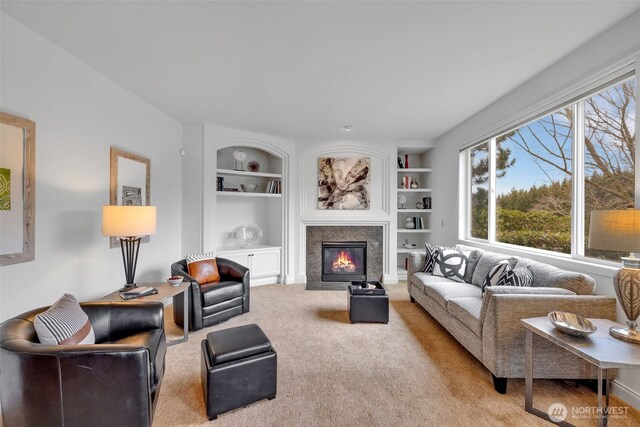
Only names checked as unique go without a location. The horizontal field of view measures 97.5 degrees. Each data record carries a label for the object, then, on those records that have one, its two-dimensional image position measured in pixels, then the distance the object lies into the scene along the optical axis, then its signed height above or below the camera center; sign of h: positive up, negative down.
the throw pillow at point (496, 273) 2.62 -0.57
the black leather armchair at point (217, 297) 3.00 -0.96
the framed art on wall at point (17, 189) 1.83 +0.15
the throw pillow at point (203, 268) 3.42 -0.70
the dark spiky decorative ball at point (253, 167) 4.97 +0.81
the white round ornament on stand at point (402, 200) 5.39 +0.25
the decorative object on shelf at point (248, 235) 4.91 -0.40
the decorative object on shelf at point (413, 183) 5.39 +0.57
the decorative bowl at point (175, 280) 2.75 -0.67
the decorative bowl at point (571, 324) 1.59 -0.67
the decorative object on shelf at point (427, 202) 5.31 +0.21
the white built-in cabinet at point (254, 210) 4.71 +0.04
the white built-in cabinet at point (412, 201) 5.30 +0.24
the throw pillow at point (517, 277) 2.39 -0.56
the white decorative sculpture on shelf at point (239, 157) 4.75 +0.93
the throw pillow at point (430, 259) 3.71 -0.62
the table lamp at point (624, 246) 1.52 -0.18
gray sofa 1.94 -0.80
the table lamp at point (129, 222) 2.34 -0.09
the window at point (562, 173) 2.13 +0.39
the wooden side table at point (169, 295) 2.39 -0.73
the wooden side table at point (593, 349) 1.36 -0.71
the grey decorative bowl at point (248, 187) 4.80 +0.43
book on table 2.38 -0.70
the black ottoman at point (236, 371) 1.73 -1.01
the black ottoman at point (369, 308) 3.21 -1.09
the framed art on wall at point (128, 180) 2.86 +0.35
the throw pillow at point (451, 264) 3.48 -0.65
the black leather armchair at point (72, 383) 1.27 -0.79
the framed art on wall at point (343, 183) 5.10 +0.54
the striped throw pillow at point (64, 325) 1.45 -0.62
